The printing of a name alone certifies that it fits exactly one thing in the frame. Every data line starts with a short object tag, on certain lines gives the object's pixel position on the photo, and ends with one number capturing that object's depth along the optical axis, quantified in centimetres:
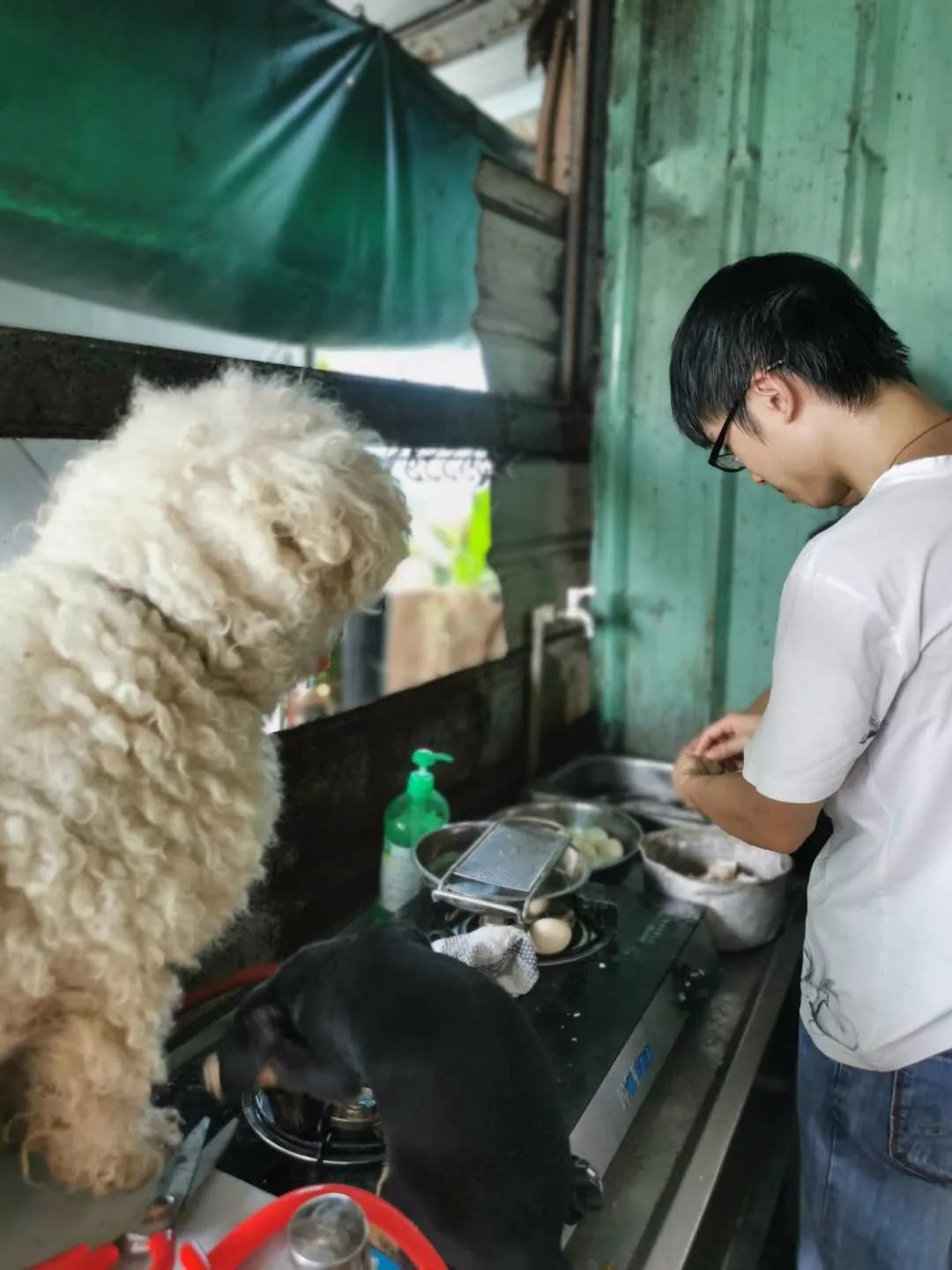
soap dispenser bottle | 154
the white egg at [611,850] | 170
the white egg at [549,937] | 131
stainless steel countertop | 97
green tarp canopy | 109
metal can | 68
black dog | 77
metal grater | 127
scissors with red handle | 82
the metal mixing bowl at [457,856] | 141
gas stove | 100
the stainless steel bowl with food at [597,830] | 165
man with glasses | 85
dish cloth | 118
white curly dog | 78
